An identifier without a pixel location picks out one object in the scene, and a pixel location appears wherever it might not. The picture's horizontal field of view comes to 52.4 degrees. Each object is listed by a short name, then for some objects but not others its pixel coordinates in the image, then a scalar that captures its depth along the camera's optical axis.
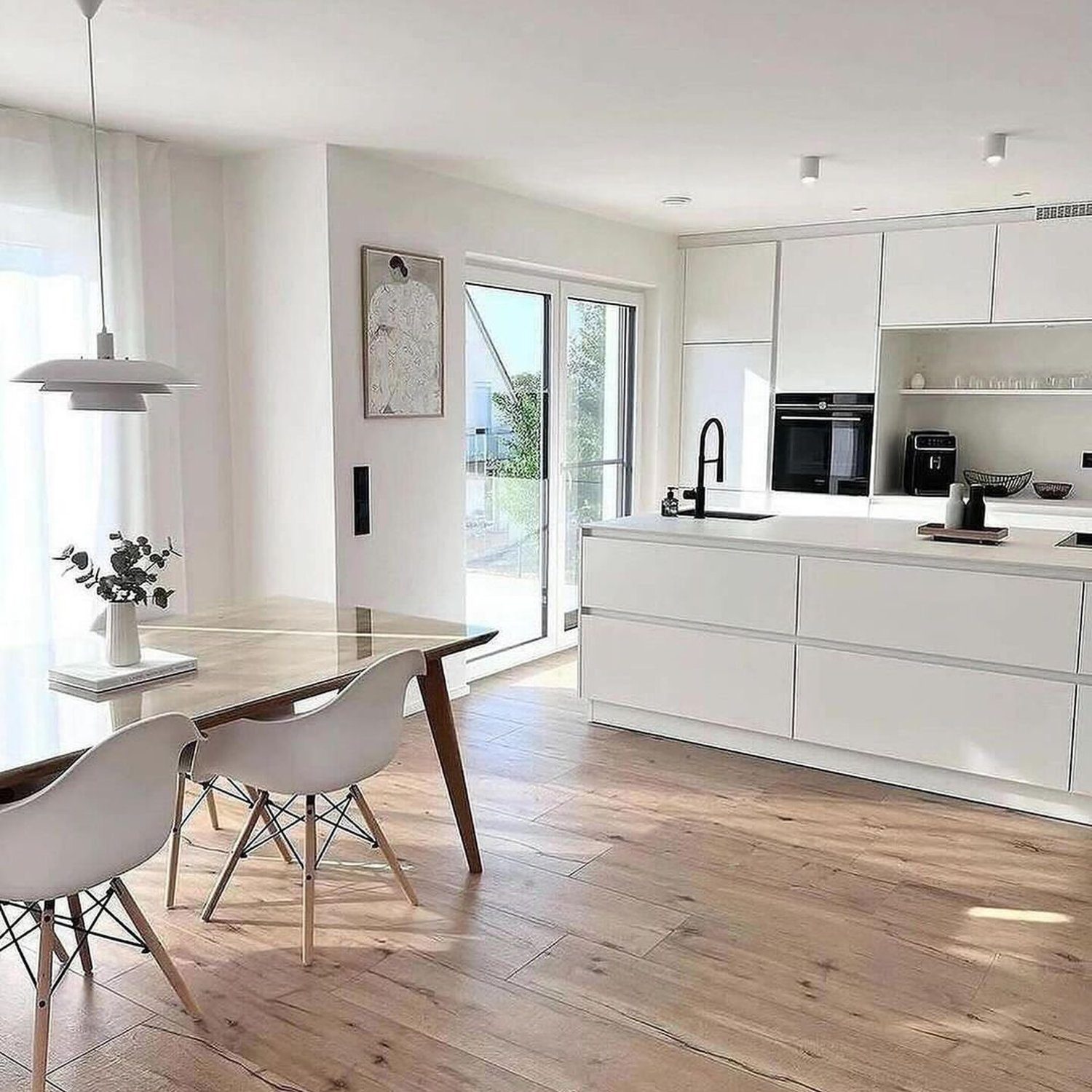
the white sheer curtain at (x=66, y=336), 3.96
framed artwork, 4.72
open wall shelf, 5.75
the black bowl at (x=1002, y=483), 6.07
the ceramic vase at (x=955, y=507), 4.34
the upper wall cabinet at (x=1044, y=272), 5.60
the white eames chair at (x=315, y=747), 2.79
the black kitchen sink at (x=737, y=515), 5.01
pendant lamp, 2.49
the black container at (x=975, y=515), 4.30
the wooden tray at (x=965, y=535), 4.20
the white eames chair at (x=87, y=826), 2.18
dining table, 2.39
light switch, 4.74
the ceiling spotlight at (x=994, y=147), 4.16
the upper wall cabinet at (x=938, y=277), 5.84
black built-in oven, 6.26
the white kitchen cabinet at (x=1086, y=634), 3.73
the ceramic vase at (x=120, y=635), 2.80
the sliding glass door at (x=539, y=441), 5.68
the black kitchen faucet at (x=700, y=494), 4.92
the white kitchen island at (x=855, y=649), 3.84
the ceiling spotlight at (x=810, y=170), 4.59
